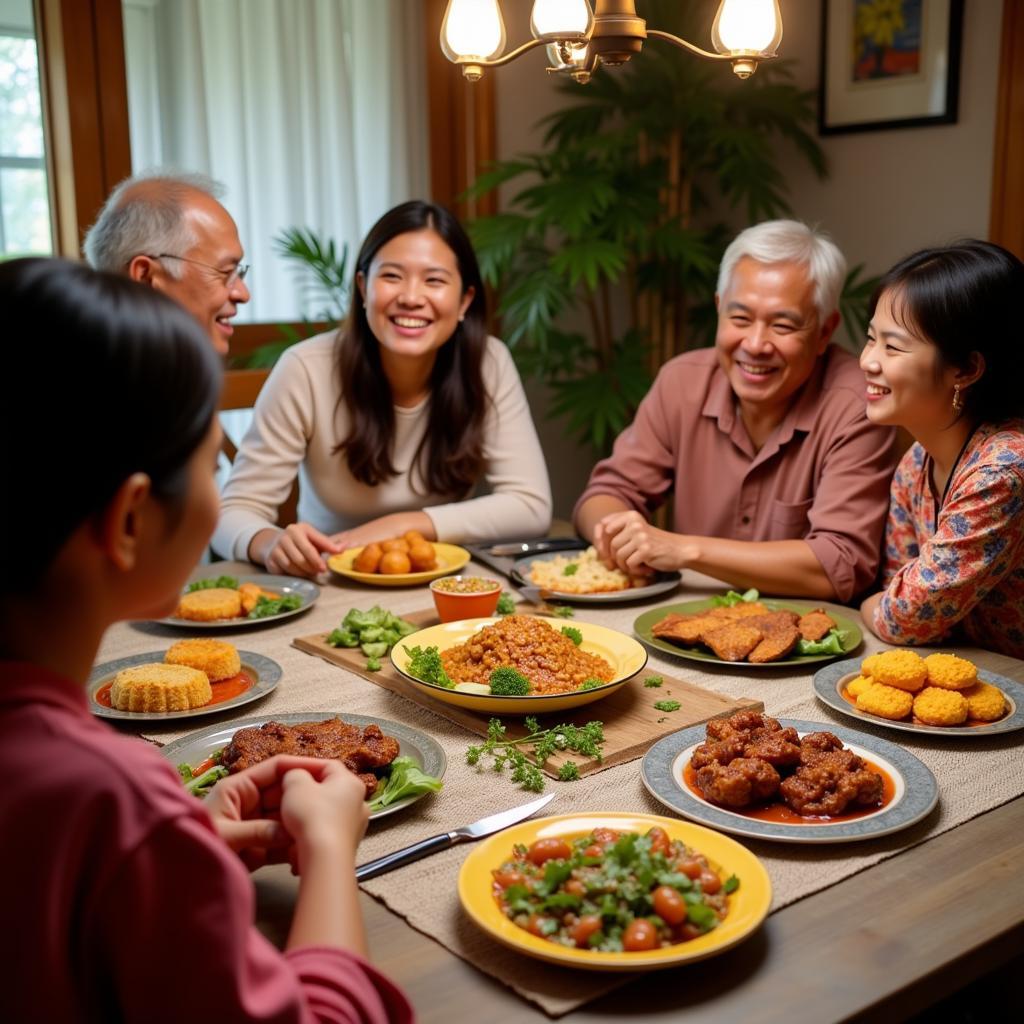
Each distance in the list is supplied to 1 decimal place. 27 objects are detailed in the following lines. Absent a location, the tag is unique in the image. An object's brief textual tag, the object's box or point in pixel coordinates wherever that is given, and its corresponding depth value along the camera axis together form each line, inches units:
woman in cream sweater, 109.0
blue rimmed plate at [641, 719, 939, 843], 48.3
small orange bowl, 76.6
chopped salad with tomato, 39.8
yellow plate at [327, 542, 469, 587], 90.0
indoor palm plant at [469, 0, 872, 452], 150.3
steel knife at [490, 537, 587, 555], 97.2
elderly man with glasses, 92.8
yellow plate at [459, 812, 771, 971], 38.4
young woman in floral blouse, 72.7
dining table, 38.8
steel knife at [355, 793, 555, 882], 46.6
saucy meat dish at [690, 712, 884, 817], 50.6
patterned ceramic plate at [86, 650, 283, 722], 62.2
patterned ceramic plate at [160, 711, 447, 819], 55.2
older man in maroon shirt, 89.0
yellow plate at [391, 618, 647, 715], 60.4
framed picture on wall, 151.0
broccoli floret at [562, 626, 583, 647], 69.6
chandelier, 66.7
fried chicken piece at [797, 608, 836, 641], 73.3
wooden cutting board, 58.5
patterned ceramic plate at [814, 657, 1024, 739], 59.6
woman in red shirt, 28.7
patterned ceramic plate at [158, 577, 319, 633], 79.0
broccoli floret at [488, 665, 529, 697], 60.5
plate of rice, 85.0
